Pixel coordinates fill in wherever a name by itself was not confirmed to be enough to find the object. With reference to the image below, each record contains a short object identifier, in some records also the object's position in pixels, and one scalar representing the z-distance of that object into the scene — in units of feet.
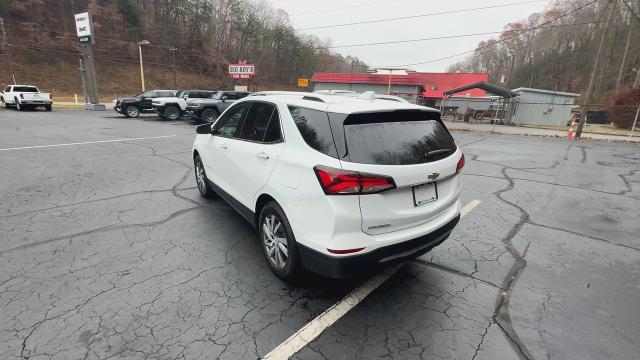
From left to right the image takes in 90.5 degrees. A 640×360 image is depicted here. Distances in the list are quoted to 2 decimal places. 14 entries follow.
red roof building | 122.83
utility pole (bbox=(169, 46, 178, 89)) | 150.82
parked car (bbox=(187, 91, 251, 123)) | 55.57
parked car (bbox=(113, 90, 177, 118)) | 62.59
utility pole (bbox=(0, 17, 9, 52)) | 109.87
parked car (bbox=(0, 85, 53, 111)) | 66.95
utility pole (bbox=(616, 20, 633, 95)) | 127.24
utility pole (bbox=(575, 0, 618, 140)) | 52.95
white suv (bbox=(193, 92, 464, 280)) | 7.68
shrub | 81.41
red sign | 114.83
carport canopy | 80.59
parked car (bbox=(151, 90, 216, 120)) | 59.00
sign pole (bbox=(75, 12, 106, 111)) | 74.02
